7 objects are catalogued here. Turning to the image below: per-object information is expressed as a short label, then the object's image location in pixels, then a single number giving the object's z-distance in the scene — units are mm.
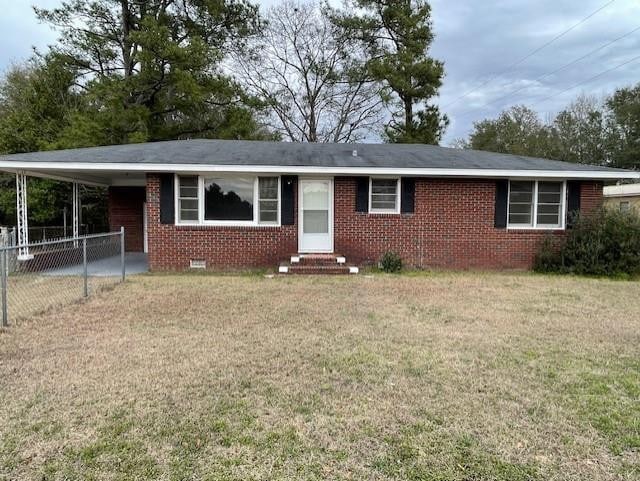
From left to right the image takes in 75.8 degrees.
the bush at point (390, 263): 10047
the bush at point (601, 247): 9648
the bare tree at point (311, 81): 23859
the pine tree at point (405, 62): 21328
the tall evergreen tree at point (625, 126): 31297
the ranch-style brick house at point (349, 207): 9852
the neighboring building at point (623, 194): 22344
